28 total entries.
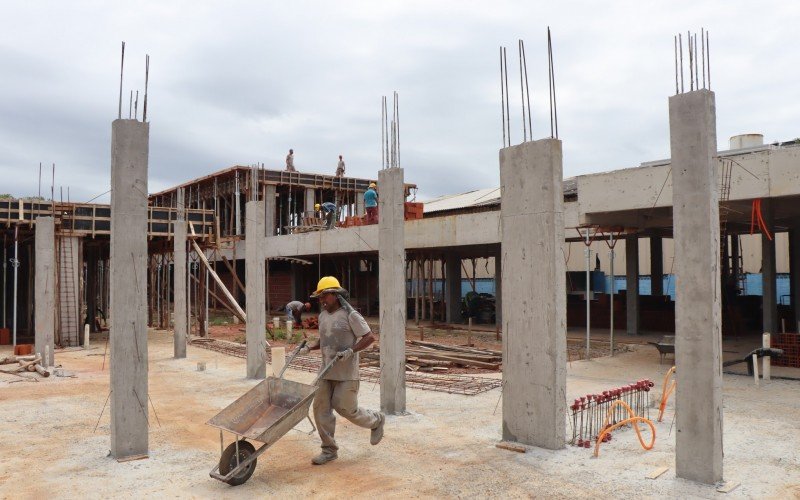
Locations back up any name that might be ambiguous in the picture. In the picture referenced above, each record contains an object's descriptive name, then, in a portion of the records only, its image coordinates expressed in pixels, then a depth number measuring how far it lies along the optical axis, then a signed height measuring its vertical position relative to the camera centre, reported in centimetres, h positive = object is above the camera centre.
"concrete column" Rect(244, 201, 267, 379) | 1212 -28
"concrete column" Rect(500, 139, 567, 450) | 682 -26
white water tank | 1817 +379
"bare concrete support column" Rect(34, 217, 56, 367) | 1405 -25
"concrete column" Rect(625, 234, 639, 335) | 2175 -42
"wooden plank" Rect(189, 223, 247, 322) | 2086 -41
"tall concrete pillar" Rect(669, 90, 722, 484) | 566 -18
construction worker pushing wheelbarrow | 654 -94
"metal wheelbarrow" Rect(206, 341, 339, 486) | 565 -139
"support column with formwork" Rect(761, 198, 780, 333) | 1684 -67
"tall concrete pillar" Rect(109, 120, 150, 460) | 666 -21
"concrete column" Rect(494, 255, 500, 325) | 2467 -81
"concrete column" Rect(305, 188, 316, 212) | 3531 +430
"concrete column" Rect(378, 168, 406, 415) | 879 -21
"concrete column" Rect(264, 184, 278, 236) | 3403 +375
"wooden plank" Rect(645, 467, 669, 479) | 591 -196
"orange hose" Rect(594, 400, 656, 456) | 662 -178
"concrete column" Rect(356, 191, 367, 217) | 3765 +428
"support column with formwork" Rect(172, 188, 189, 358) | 1631 -50
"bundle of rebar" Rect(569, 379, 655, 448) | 724 -189
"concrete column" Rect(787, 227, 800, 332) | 1770 +23
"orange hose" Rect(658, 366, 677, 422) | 845 -185
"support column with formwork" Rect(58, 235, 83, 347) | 1984 -46
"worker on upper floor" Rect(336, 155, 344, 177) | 3675 +627
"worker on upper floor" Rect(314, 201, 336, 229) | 2762 +276
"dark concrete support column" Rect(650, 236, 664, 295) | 2577 +8
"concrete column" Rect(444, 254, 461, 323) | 2805 -62
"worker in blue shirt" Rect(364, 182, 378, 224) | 2429 +277
